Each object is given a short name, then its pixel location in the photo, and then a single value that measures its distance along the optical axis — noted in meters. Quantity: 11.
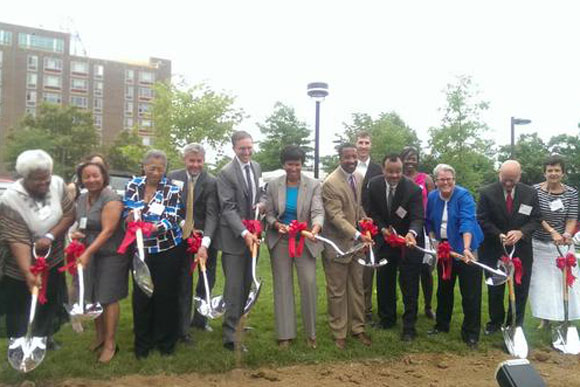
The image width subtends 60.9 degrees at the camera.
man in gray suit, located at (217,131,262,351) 4.75
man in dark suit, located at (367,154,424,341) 5.14
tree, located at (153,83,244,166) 18.83
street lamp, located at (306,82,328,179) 10.76
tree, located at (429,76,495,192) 18.03
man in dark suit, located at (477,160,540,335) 5.28
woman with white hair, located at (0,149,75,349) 3.88
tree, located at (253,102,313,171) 25.72
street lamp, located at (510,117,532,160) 15.89
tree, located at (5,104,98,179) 34.25
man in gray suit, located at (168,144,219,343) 4.80
